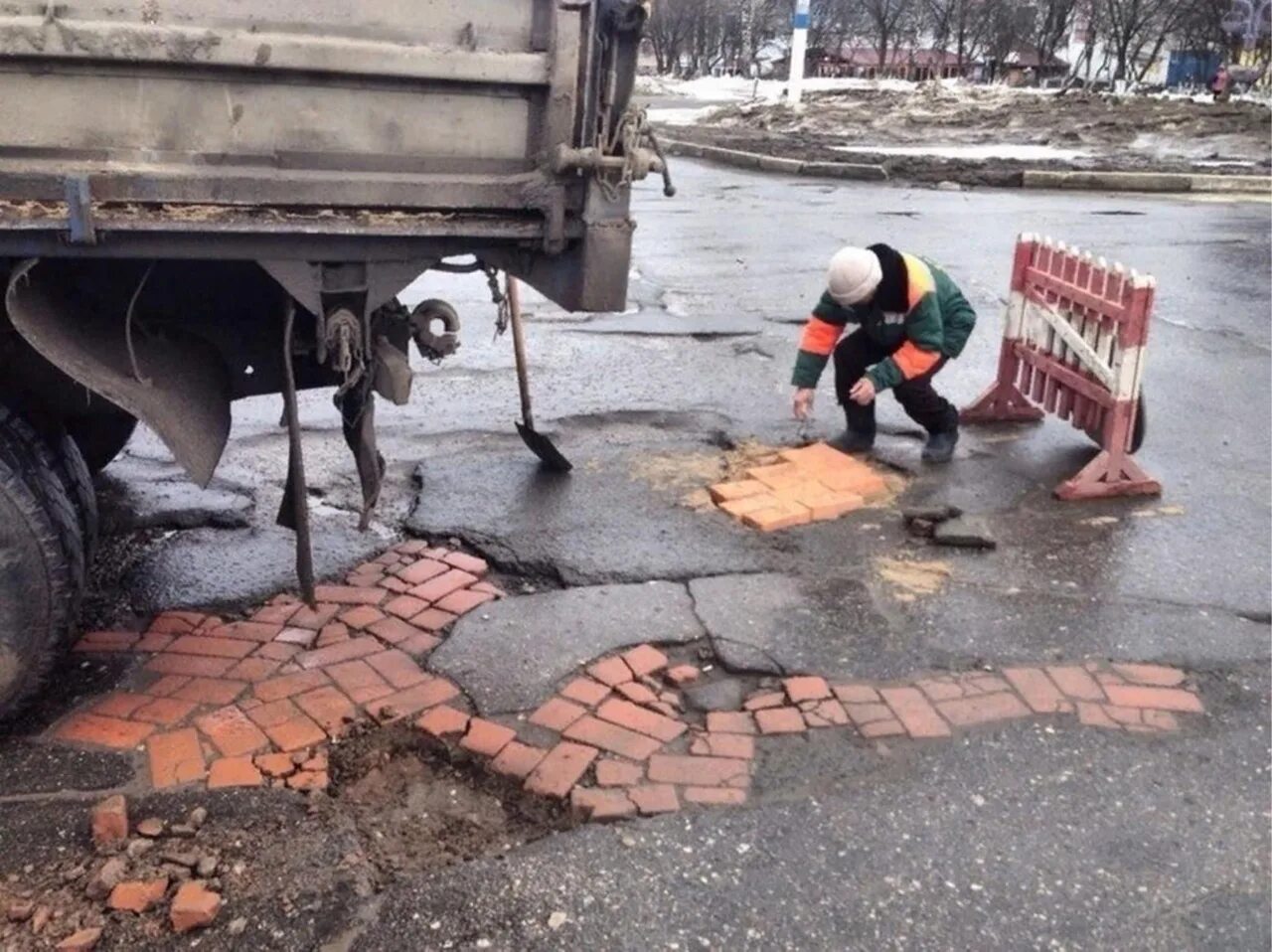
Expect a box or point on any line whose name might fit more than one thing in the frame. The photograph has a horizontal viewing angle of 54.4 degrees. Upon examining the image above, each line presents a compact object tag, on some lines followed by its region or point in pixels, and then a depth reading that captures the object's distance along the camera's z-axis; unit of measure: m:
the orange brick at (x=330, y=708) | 3.44
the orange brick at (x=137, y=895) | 2.69
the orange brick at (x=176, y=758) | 3.18
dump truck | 2.96
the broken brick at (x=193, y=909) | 2.65
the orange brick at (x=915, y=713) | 3.50
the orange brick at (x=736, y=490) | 5.08
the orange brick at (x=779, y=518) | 4.84
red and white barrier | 5.13
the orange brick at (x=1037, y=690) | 3.64
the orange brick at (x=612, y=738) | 3.36
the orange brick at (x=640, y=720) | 3.45
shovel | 5.12
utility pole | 26.25
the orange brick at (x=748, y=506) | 4.93
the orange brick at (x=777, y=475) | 5.25
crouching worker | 5.32
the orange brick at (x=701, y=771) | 3.23
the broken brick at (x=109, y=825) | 2.91
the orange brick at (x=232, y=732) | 3.31
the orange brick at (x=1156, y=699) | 3.68
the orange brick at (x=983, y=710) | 3.56
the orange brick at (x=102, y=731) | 3.33
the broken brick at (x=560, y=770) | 3.18
